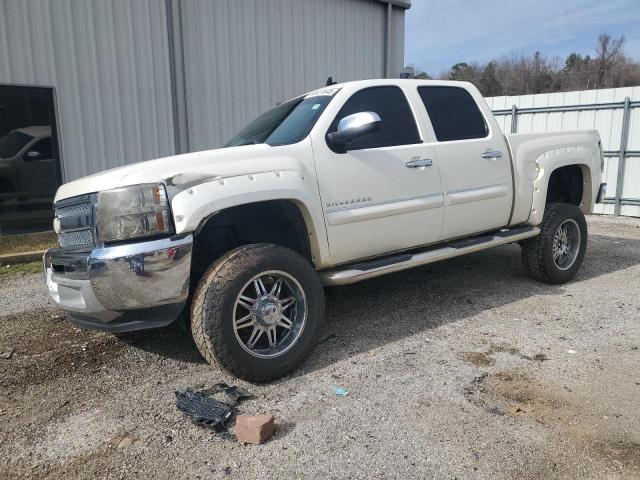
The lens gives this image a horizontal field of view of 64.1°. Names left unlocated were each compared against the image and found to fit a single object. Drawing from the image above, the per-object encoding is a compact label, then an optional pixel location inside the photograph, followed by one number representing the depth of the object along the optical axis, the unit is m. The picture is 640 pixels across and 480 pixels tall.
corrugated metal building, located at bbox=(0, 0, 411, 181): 7.86
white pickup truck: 3.03
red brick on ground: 2.67
